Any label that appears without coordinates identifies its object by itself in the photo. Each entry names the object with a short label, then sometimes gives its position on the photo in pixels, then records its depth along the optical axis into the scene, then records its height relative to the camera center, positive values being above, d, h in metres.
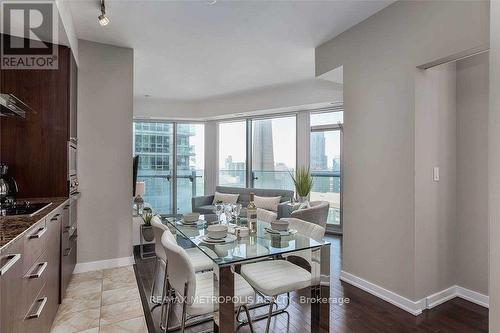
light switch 2.55 -0.06
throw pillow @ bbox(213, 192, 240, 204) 5.84 -0.66
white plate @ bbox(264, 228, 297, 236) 2.29 -0.54
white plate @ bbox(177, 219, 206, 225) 2.64 -0.53
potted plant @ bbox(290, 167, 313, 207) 4.98 -0.34
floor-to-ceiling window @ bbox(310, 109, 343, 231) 5.35 +0.13
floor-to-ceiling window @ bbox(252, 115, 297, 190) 5.96 +0.33
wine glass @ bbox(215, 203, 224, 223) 2.72 -0.41
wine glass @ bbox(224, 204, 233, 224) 2.73 -0.44
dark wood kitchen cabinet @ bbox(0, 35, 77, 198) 2.63 +0.33
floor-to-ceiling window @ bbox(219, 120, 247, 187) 6.71 +0.32
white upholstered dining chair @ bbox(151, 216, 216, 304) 2.17 -0.79
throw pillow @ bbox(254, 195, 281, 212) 5.27 -0.69
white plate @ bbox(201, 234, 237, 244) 2.07 -0.55
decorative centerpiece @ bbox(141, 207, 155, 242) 4.04 -0.92
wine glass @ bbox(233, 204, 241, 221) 2.74 -0.44
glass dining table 1.71 -0.59
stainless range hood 2.08 +0.48
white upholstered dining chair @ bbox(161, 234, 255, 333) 1.60 -0.75
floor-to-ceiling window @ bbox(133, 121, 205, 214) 6.77 +0.10
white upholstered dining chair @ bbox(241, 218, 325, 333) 1.91 -0.80
